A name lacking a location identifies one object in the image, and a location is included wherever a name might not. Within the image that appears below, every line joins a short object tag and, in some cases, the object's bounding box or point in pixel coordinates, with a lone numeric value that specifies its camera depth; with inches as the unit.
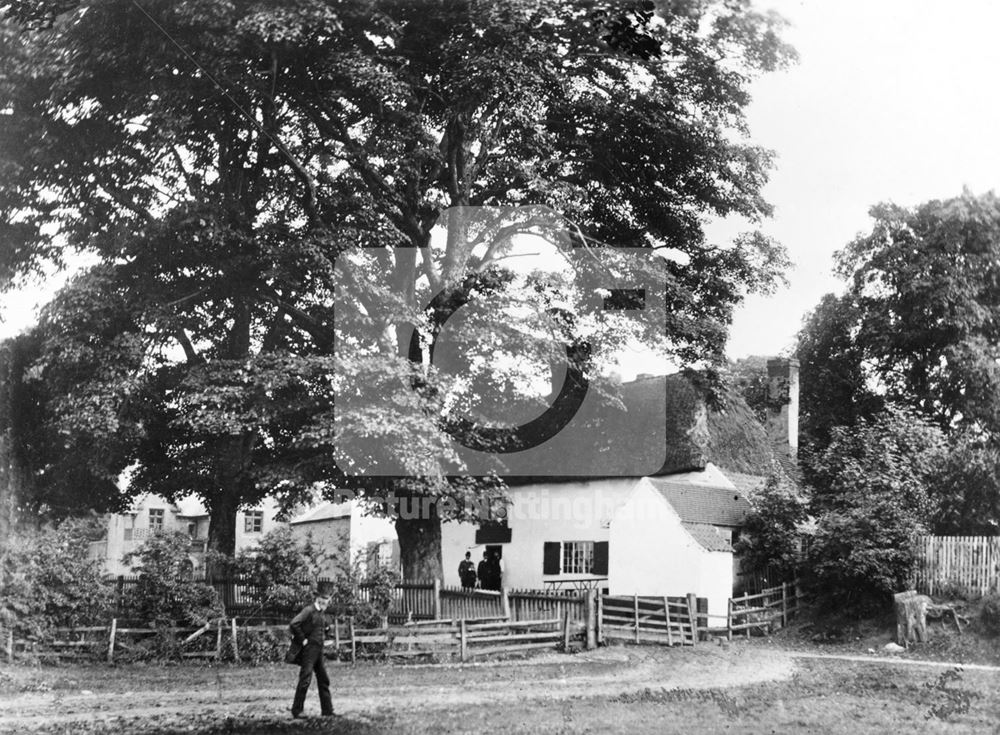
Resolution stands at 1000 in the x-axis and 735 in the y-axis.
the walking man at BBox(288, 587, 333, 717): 457.7
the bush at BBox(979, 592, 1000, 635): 737.6
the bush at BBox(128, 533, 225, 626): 663.8
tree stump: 759.1
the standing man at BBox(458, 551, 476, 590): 996.6
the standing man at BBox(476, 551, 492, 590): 1061.8
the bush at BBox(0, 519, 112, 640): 600.1
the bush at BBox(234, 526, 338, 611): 685.9
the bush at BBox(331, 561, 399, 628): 682.2
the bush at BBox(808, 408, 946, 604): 836.0
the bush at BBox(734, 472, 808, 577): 914.7
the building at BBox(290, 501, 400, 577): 1327.5
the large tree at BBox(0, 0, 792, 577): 680.4
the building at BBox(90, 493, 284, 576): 1942.7
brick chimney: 1167.6
